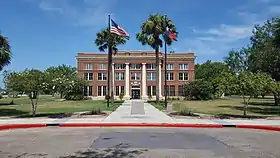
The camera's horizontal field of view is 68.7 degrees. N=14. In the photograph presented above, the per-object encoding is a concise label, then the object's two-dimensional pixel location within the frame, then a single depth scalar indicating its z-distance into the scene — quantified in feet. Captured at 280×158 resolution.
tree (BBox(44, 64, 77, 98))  43.75
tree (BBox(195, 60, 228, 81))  218.30
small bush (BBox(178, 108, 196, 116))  47.74
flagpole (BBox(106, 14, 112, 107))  94.35
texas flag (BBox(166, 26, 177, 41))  60.12
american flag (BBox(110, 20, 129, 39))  58.82
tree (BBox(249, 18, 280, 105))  79.35
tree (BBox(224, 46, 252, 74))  182.65
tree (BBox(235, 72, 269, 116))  42.98
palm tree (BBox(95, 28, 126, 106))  95.47
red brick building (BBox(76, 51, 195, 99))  150.23
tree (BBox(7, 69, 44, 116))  42.28
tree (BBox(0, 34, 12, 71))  52.98
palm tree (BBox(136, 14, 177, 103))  91.45
